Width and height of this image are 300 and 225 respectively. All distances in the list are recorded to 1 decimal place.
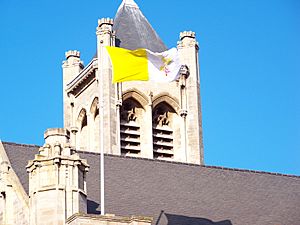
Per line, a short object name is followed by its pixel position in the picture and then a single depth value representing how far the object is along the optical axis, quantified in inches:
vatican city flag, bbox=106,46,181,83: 1903.3
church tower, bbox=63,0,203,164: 2785.4
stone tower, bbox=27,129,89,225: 1745.8
